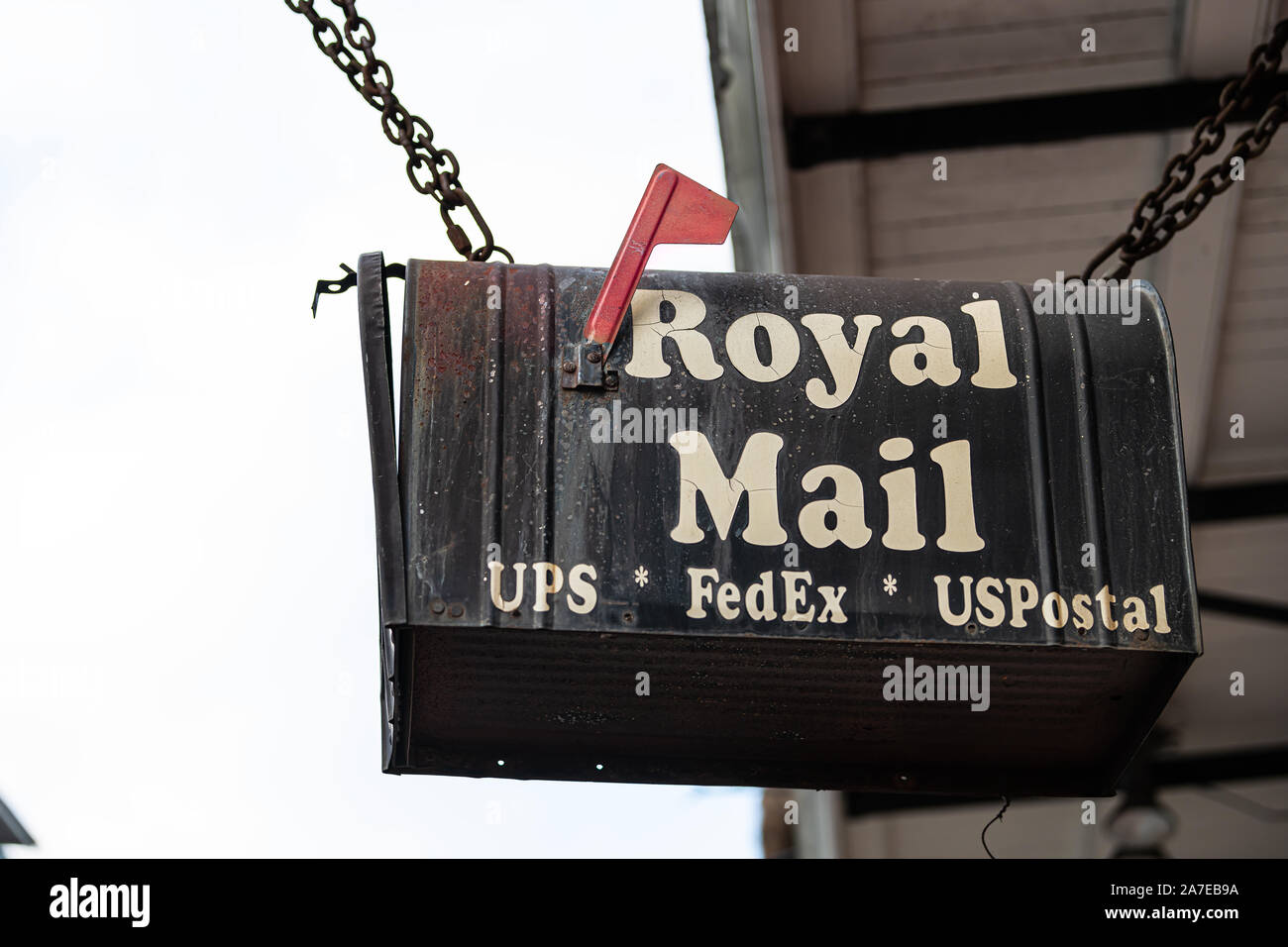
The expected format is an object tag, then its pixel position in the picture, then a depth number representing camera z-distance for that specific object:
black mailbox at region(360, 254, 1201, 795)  2.27
